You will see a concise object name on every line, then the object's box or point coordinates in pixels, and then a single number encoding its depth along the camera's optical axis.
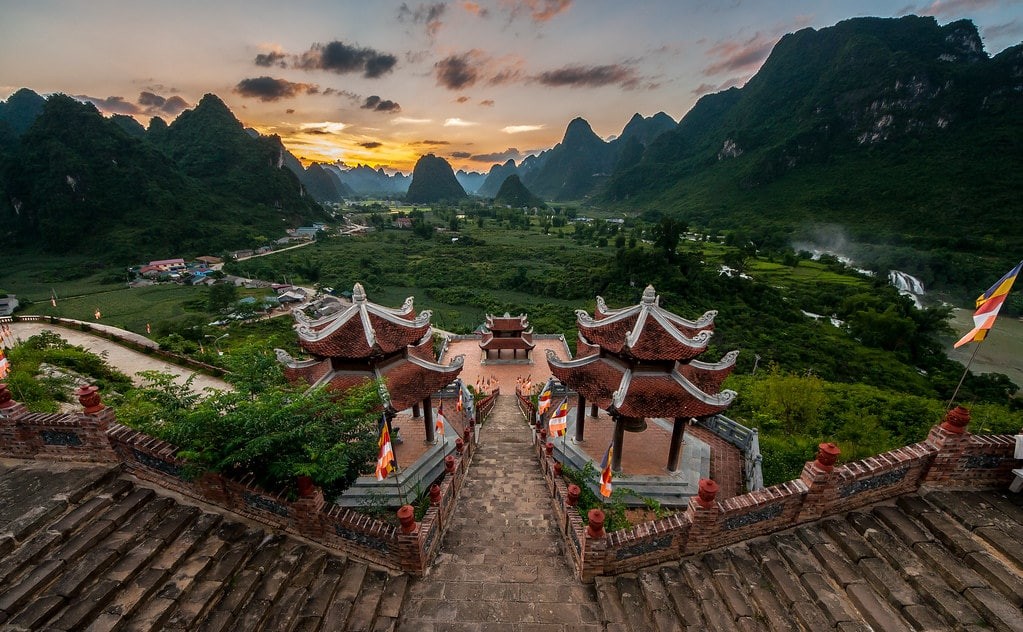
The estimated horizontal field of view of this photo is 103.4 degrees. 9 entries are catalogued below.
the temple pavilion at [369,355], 11.55
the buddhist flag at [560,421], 12.08
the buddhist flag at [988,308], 7.04
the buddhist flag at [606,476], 9.45
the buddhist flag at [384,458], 7.56
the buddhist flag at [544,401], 14.28
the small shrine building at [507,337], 28.36
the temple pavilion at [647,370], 10.85
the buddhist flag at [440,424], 14.47
